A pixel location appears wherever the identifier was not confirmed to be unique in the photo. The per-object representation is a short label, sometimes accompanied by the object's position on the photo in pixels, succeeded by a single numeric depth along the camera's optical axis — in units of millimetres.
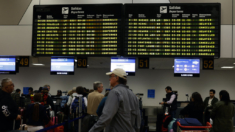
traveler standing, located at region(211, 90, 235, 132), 5242
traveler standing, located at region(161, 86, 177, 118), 8336
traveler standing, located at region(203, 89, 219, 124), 5629
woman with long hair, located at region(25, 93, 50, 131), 4566
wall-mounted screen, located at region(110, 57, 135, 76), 7395
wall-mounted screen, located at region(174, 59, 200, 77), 7172
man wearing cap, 2379
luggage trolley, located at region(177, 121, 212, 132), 4816
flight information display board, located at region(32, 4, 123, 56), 6949
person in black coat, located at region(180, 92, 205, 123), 5484
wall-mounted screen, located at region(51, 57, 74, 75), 7531
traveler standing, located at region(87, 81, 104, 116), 5656
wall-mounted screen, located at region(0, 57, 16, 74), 7852
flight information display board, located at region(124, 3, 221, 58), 6734
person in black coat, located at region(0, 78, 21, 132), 3879
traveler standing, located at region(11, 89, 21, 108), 7884
